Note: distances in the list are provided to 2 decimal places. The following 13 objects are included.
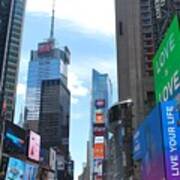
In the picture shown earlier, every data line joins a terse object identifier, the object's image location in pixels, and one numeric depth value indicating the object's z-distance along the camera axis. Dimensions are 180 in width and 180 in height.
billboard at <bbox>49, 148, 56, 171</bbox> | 72.98
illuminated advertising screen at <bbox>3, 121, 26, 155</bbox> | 46.48
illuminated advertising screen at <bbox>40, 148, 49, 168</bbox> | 69.43
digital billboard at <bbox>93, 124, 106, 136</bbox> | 100.32
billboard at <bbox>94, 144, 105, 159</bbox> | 99.57
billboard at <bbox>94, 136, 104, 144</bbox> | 101.56
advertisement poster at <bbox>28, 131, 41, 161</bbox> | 53.05
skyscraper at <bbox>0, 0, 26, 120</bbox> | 77.75
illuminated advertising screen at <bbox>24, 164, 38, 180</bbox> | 50.46
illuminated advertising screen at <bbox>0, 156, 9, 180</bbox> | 43.92
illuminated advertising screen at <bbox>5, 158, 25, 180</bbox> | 45.69
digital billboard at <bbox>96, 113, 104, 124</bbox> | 105.30
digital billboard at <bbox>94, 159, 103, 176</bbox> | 96.23
